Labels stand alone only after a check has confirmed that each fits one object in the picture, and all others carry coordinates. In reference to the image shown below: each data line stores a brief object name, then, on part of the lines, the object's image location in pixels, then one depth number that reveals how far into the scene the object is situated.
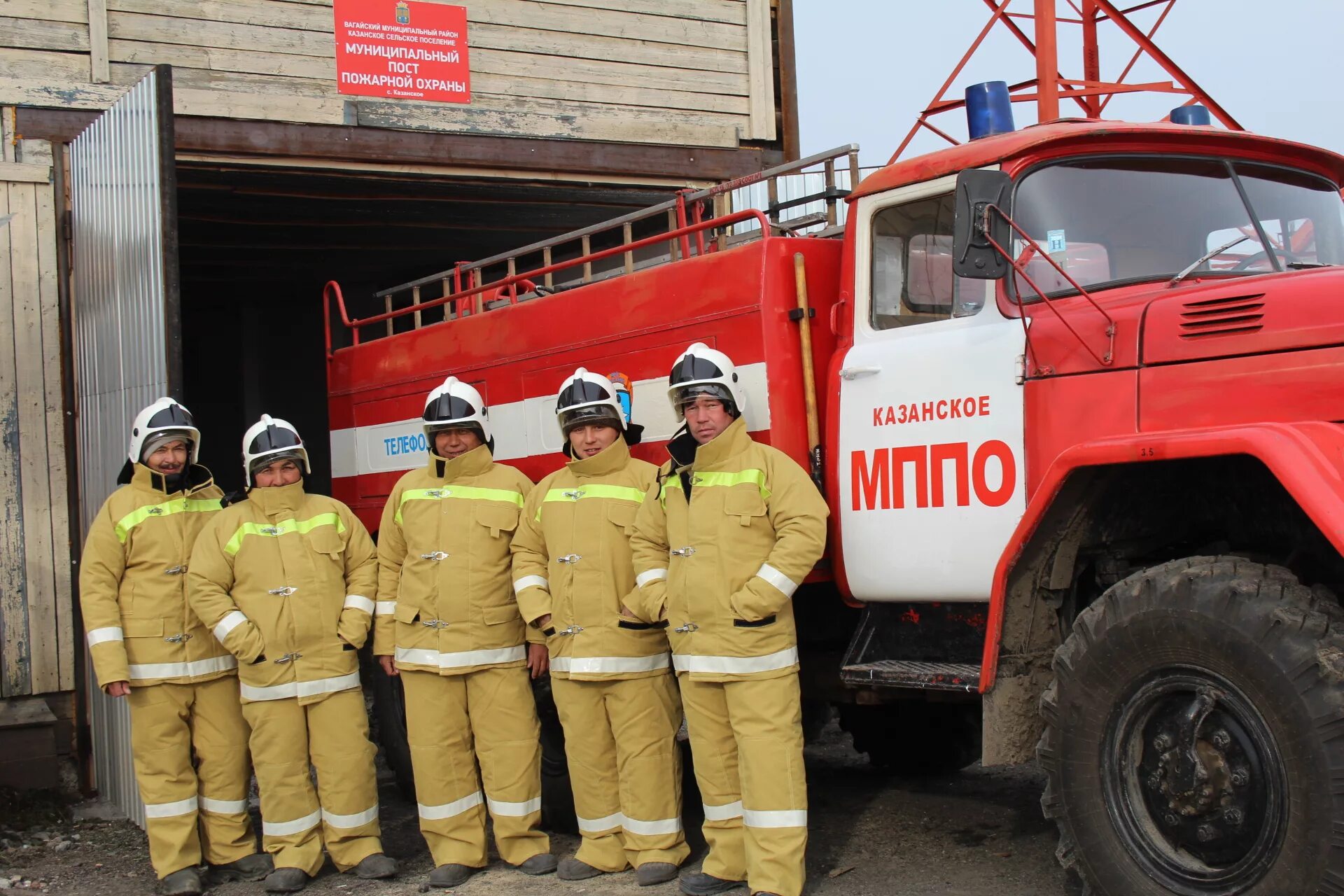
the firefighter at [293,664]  5.77
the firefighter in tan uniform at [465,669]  5.73
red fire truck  3.67
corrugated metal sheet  6.63
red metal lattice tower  13.09
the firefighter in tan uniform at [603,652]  5.49
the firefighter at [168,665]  5.86
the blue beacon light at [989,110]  5.07
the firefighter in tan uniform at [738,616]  4.89
